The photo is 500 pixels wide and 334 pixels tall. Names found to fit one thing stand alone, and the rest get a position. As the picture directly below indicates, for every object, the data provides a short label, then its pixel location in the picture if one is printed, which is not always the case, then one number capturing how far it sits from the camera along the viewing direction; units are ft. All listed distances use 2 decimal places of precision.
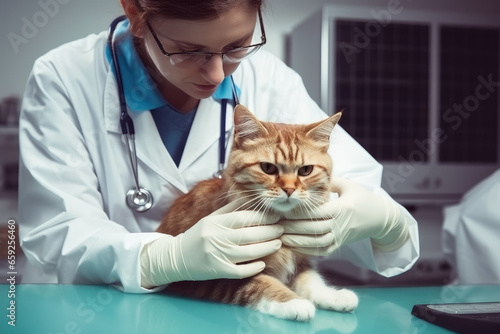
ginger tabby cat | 2.91
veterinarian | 3.15
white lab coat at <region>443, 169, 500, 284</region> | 5.82
